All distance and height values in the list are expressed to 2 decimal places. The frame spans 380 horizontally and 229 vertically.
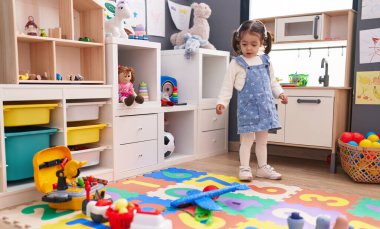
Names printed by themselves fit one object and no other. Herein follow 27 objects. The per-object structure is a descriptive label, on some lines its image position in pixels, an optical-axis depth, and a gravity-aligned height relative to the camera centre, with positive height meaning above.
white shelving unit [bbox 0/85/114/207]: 1.78 -0.19
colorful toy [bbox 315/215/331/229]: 1.25 -0.47
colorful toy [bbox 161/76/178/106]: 2.88 -0.04
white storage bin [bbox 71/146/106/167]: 2.15 -0.43
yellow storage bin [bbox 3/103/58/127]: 1.82 -0.16
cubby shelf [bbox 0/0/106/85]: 1.90 +0.23
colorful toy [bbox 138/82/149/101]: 2.55 -0.05
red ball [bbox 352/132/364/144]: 2.33 -0.34
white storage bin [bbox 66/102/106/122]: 2.10 -0.16
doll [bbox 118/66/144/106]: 2.45 +0.01
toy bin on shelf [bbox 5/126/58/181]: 1.83 -0.33
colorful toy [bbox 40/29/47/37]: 2.05 +0.28
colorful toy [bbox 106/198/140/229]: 1.36 -0.49
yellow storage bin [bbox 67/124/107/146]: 2.10 -0.30
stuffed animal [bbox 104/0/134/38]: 2.40 +0.42
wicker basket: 2.19 -0.48
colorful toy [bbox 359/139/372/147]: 2.22 -0.35
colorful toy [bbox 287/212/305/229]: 1.30 -0.49
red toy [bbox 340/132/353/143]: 2.37 -0.34
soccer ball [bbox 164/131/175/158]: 2.75 -0.46
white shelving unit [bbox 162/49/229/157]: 2.93 -0.03
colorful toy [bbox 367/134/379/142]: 2.27 -0.33
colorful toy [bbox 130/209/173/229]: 1.27 -0.48
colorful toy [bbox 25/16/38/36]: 2.05 +0.31
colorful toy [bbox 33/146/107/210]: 1.71 -0.48
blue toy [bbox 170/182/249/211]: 1.63 -0.53
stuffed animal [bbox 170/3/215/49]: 3.12 +0.50
